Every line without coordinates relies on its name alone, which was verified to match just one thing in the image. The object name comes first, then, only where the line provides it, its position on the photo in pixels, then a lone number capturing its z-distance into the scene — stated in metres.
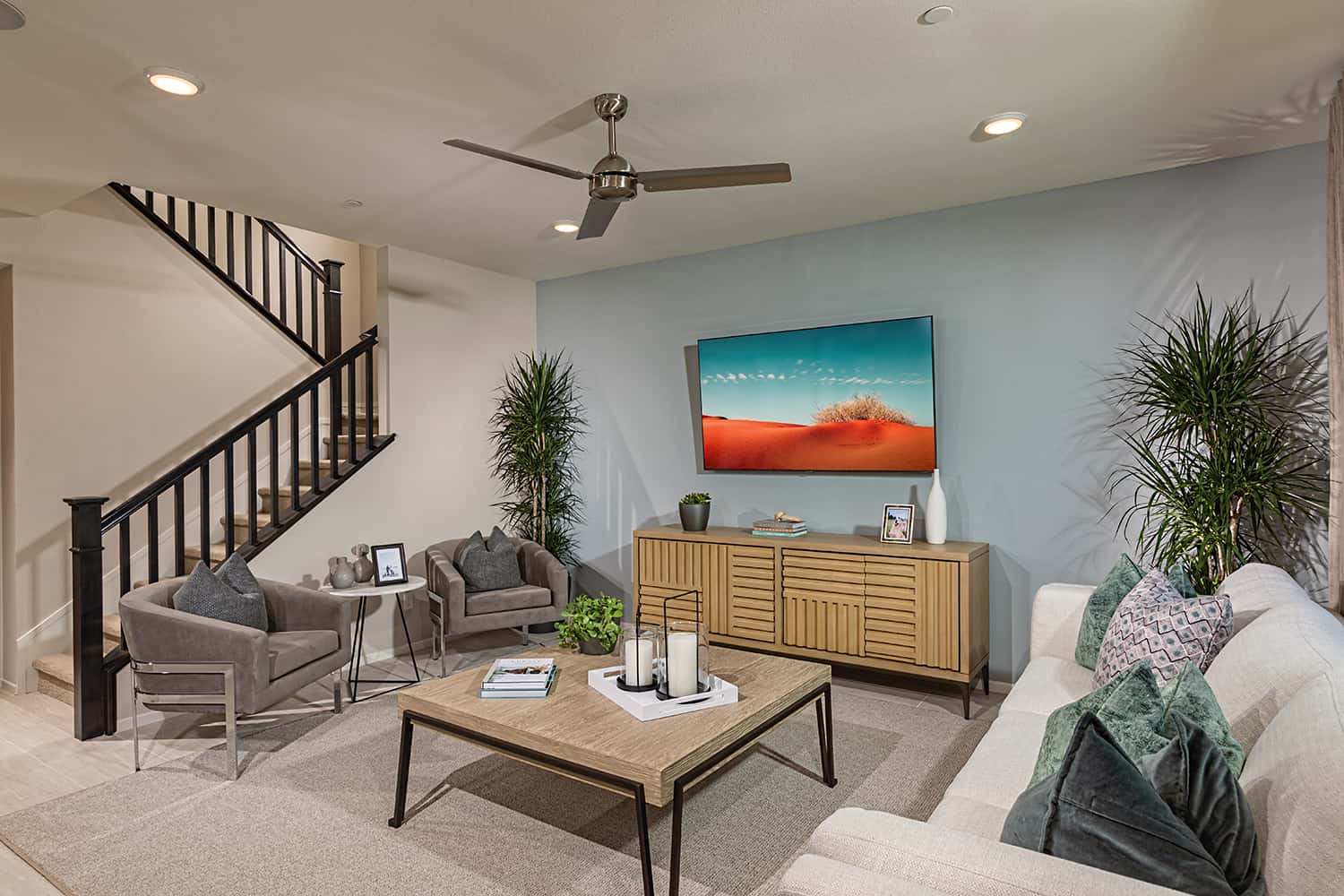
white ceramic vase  4.11
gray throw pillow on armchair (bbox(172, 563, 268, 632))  3.53
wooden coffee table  2.18
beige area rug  2.45
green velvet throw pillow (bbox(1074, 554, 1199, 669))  2.88
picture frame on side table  4.33
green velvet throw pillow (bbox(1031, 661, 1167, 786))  1.57
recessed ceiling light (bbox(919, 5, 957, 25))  2.32
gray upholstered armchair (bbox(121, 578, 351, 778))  3.21
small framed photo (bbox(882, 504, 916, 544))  4.23
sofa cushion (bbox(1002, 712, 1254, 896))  1.26
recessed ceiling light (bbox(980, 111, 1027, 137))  3.08
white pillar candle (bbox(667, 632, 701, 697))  2.60
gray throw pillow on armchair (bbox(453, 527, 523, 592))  4.84
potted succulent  4.81
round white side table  4.09
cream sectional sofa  1.21
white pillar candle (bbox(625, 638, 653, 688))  2.66
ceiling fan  2.66
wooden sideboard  3.85
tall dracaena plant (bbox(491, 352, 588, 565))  5.55
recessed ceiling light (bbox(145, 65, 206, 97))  2.64
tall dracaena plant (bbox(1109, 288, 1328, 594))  3.22
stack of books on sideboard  4.54
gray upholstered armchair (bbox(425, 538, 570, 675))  4.50
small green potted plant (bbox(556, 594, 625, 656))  3.20
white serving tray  2.50
